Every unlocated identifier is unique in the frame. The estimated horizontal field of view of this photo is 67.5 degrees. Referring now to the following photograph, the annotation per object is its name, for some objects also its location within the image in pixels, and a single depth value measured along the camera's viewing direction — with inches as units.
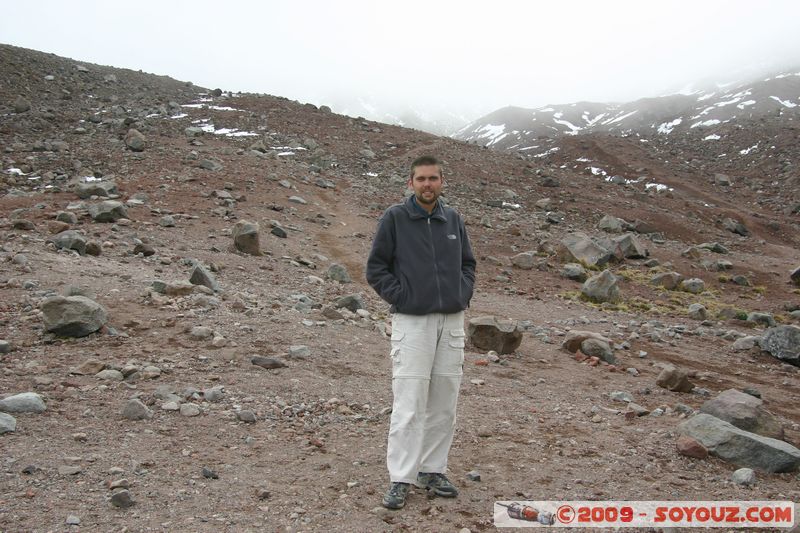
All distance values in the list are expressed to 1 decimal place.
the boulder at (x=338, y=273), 514.2
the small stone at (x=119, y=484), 174.6
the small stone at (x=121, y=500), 164.9
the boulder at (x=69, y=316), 291.0
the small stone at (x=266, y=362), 286.0
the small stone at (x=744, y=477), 203.2
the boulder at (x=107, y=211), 545.6
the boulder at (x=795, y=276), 720.5
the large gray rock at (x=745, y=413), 248.4
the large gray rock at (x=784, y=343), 414.3
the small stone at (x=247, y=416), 233.9
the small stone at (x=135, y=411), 223.8
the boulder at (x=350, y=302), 415.2
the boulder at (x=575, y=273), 663.3
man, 174.1
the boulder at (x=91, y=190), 635.5
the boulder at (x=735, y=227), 999.6
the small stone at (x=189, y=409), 232.8
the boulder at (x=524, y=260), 689.6
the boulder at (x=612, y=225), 908.6
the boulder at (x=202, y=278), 393.4
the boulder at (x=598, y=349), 385.7
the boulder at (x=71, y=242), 437.7
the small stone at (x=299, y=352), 304.1
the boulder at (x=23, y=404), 217.0
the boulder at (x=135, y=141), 867.4
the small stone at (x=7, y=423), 201.6
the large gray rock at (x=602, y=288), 585.3
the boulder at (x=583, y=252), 729.0
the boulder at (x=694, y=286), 661.3
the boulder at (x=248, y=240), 531.5
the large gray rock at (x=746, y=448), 212.5
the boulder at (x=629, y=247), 769.6
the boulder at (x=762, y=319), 535.6
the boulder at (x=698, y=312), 550.6
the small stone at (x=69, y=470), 180.2
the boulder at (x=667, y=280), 665.0
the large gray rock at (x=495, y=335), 381.4
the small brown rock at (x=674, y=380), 327.3
